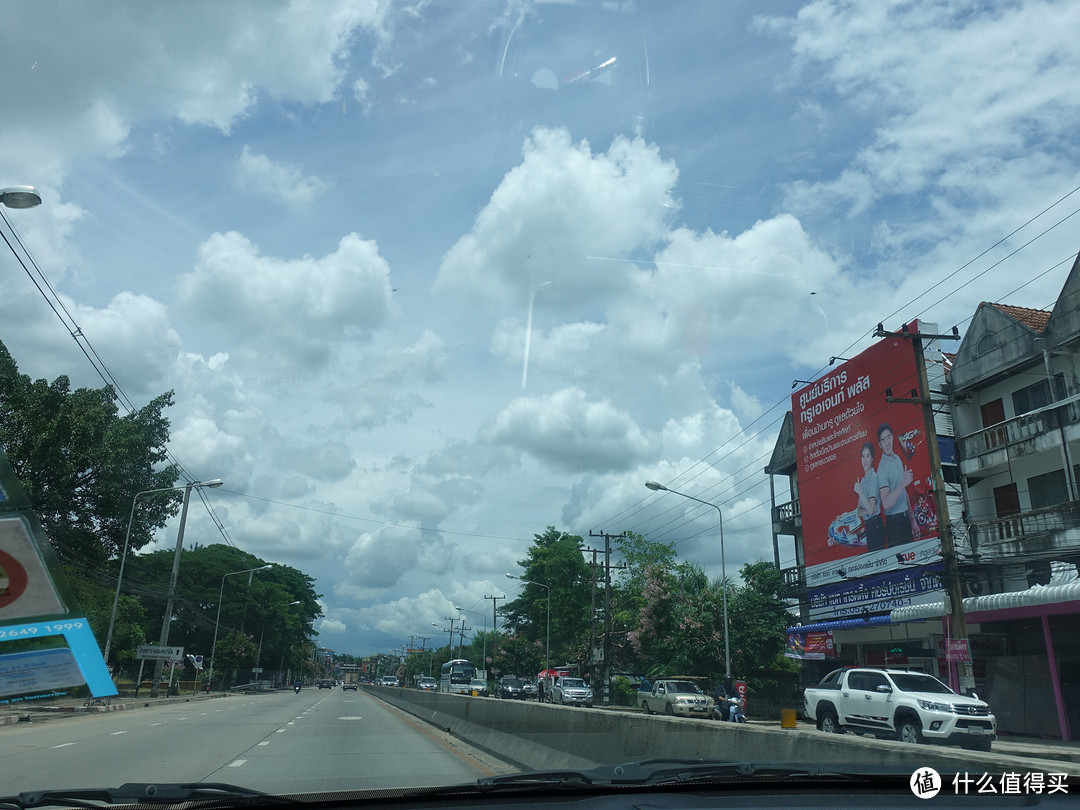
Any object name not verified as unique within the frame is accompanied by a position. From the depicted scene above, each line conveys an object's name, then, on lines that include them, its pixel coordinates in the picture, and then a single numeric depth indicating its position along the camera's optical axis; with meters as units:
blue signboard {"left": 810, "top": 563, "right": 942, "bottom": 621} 28.12
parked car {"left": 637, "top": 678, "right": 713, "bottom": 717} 32.06
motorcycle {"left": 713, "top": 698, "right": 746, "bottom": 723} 20.53
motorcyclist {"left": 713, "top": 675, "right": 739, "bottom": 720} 28.10
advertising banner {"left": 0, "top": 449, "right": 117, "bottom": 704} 6.15
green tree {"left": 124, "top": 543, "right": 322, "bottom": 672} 68.56
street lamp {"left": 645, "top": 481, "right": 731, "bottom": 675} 33.03
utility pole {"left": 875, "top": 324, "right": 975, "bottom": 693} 19.48
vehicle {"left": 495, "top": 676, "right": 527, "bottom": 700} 58.70
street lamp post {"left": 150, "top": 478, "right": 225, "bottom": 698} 30.37
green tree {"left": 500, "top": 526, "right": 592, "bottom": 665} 79.38
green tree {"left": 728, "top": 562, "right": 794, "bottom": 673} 42.16
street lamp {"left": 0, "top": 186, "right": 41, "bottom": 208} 9.55
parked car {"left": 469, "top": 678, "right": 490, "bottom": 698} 60.55
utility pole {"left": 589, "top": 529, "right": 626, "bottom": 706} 47.28
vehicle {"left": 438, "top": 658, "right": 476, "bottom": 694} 66.56
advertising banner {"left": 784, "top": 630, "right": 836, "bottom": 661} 33.72
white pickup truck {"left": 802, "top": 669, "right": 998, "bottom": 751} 16.19
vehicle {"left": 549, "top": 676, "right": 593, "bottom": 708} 44.22
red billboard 29.47
